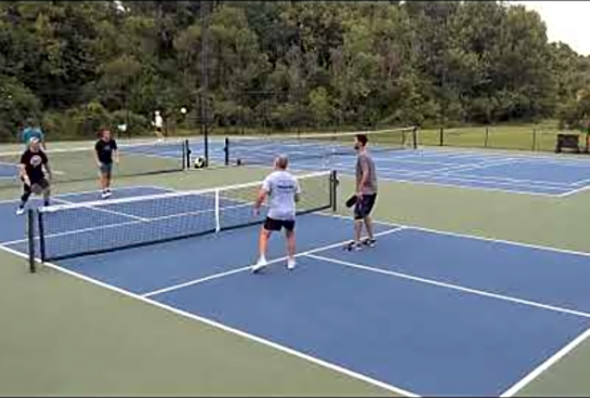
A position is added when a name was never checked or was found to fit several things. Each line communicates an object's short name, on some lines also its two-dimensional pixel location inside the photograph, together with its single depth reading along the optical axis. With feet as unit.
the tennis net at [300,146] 83.71
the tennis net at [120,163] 63.72
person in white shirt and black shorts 27.73
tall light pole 64.05
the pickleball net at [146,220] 32.78
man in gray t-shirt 32.09
